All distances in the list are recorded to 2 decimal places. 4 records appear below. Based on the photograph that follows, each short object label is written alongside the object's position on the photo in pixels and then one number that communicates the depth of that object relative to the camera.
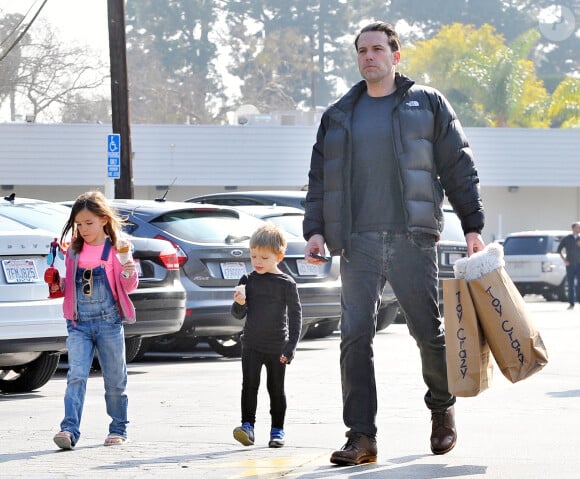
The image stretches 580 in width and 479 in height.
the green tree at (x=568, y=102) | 65.38
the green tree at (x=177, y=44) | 98.12
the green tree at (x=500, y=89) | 67.38
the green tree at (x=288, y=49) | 96.12
